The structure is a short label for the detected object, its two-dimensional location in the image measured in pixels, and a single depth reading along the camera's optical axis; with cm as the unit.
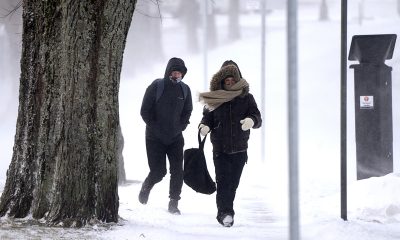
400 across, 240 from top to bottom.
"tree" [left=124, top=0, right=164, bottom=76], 9581
